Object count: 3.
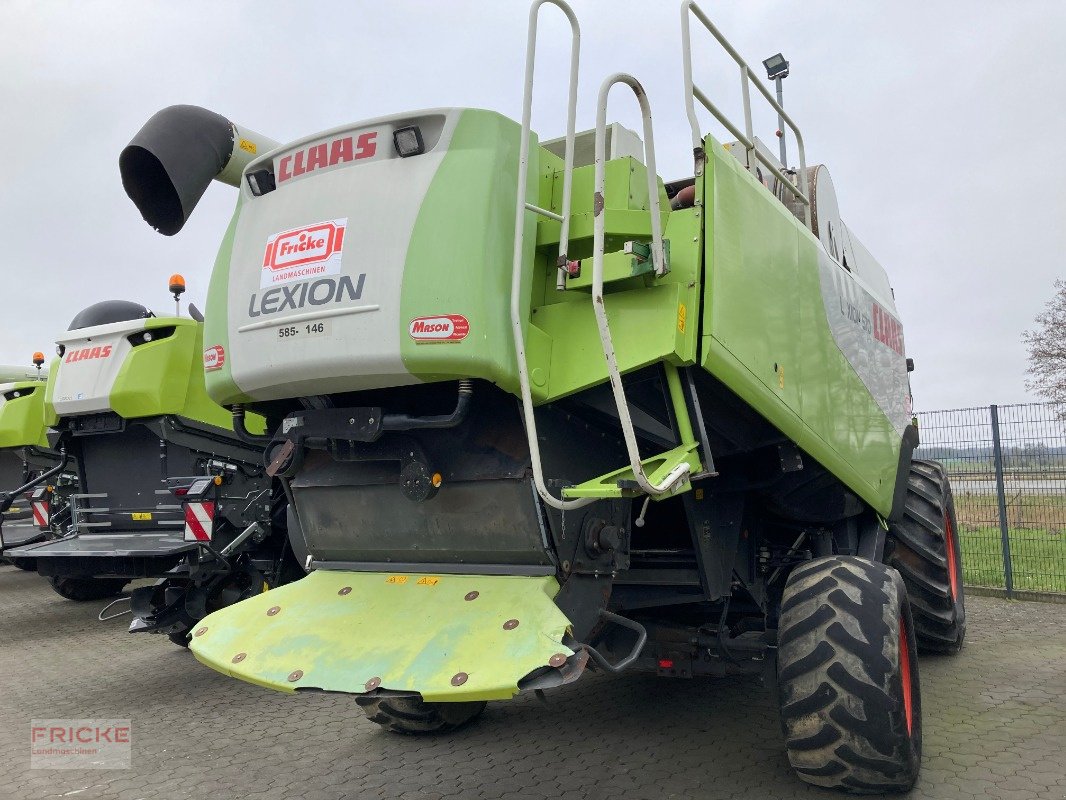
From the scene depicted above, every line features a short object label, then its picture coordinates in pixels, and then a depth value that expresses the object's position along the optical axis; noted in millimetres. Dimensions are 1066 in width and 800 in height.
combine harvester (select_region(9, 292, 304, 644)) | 6559
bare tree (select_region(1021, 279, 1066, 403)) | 22016
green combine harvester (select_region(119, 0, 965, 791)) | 3131
